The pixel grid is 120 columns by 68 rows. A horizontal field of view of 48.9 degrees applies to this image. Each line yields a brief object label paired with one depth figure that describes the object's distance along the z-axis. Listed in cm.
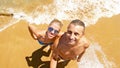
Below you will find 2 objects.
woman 192
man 181
